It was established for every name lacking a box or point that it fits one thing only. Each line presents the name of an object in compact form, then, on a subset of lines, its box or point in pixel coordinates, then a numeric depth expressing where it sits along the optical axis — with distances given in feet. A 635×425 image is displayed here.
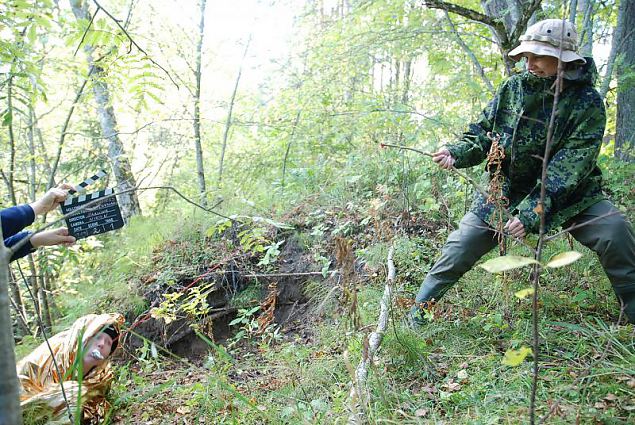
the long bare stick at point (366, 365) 7.54
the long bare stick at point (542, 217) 4.93
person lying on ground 11.15
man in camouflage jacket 8.81
